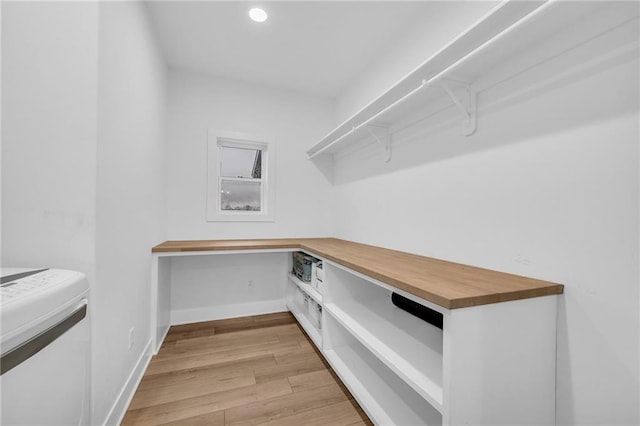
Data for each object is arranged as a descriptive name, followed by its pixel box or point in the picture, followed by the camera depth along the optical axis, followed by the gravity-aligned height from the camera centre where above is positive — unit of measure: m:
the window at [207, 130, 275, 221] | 2.59 +0.38
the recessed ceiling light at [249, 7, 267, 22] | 1.72 +1.37
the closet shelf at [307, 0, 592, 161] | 0.93 +0.72
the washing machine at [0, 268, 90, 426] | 0.60 -0.38
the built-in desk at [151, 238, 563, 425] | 0.82 -0.55
